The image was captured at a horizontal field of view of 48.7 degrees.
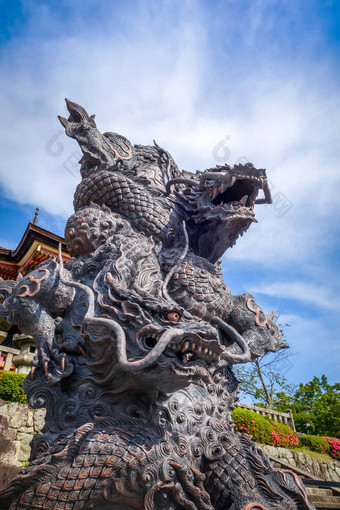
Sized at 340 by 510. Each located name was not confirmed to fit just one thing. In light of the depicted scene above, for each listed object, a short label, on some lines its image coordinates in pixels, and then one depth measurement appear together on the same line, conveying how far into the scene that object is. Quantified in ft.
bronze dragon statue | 6.86
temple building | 38.36
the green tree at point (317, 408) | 60.58
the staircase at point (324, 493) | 14.76
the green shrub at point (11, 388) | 19.72
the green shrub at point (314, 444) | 38.75
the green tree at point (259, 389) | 67.41
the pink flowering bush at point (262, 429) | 31.01
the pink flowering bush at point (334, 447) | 39.73
